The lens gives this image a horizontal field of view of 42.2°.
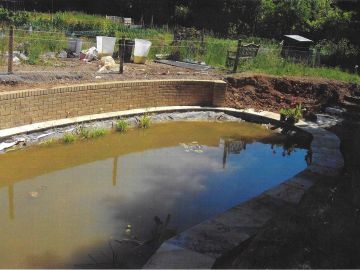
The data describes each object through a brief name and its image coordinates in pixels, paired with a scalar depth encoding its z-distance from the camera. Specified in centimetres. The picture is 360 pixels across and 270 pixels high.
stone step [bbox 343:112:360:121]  1164
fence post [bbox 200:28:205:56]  1578
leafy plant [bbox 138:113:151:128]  985
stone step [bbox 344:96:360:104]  1255
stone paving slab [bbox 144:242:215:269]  408
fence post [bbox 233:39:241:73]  1345
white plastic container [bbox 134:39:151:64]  1358
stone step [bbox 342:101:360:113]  1220
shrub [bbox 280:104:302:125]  1094
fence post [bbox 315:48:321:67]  1677
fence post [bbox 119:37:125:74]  1123
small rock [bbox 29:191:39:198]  610
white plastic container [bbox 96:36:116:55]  1347
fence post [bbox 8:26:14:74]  913
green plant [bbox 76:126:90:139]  862
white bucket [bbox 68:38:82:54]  1352
